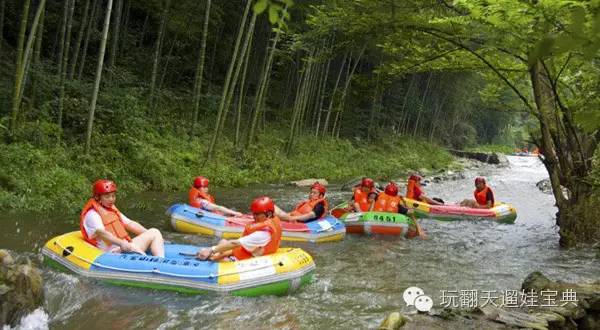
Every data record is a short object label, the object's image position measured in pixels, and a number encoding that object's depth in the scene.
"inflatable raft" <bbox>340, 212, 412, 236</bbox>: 9.64
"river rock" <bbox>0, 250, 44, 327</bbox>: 4.29
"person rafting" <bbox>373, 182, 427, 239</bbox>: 10.18
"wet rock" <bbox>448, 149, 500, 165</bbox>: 36.03
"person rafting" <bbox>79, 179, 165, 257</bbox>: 5.98
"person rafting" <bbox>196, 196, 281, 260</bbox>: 5.82
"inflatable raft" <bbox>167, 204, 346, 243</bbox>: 8.73
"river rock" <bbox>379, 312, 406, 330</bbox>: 3.56
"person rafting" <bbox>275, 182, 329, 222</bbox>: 9.14
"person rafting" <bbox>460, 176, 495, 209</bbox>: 12.29
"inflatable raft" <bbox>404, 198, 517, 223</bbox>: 11.77
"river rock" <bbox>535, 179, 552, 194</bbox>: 19.28
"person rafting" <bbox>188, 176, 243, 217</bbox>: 9.23
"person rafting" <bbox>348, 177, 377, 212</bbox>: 10.56
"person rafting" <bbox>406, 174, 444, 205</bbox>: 12.57
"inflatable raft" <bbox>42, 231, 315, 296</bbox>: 5.55
